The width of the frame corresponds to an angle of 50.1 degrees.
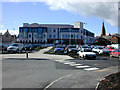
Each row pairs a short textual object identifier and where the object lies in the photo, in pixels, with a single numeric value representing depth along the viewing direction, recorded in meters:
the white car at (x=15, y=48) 22.71
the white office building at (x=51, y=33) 70.57
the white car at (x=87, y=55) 16.16
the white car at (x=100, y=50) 23.66
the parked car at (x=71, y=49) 23.51
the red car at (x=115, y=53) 18.59
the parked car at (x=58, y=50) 24.01
